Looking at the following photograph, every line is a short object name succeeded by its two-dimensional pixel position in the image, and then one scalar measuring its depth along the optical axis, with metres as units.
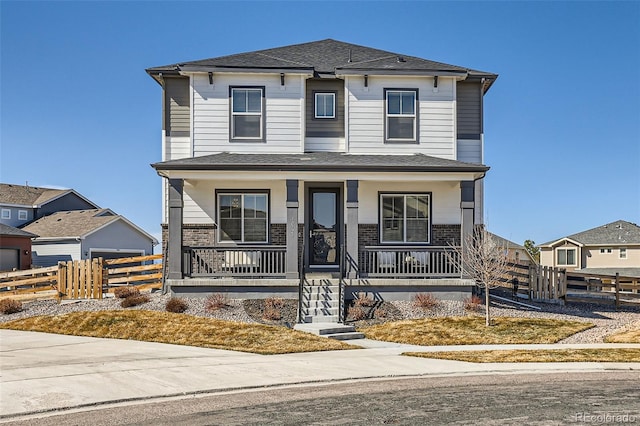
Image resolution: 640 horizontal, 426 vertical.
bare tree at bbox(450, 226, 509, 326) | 18.19
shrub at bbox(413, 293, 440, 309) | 19.12
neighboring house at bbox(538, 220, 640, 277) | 48.91
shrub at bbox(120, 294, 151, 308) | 18.95
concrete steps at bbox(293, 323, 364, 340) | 16.62
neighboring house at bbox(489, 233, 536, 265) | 54.96
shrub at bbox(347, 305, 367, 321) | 18.48
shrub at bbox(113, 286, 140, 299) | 19.83
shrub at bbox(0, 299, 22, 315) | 19.75
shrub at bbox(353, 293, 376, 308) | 19.16
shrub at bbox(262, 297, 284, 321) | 18.28
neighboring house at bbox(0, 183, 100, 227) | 44.16
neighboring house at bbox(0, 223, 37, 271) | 37.12
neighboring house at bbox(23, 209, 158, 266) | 40.56
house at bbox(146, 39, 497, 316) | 21.48
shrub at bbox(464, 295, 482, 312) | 19.14
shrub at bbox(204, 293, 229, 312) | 18.52
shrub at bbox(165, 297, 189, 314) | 18.48
